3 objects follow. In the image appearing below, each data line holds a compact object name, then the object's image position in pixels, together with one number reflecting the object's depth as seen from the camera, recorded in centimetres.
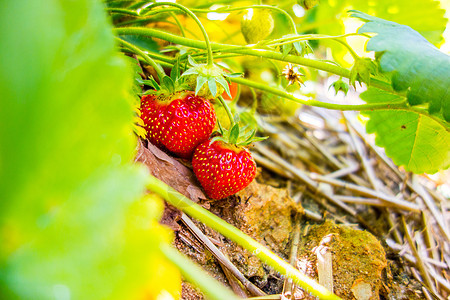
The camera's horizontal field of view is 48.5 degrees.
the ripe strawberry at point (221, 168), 20
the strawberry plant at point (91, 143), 10
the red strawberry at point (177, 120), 21
